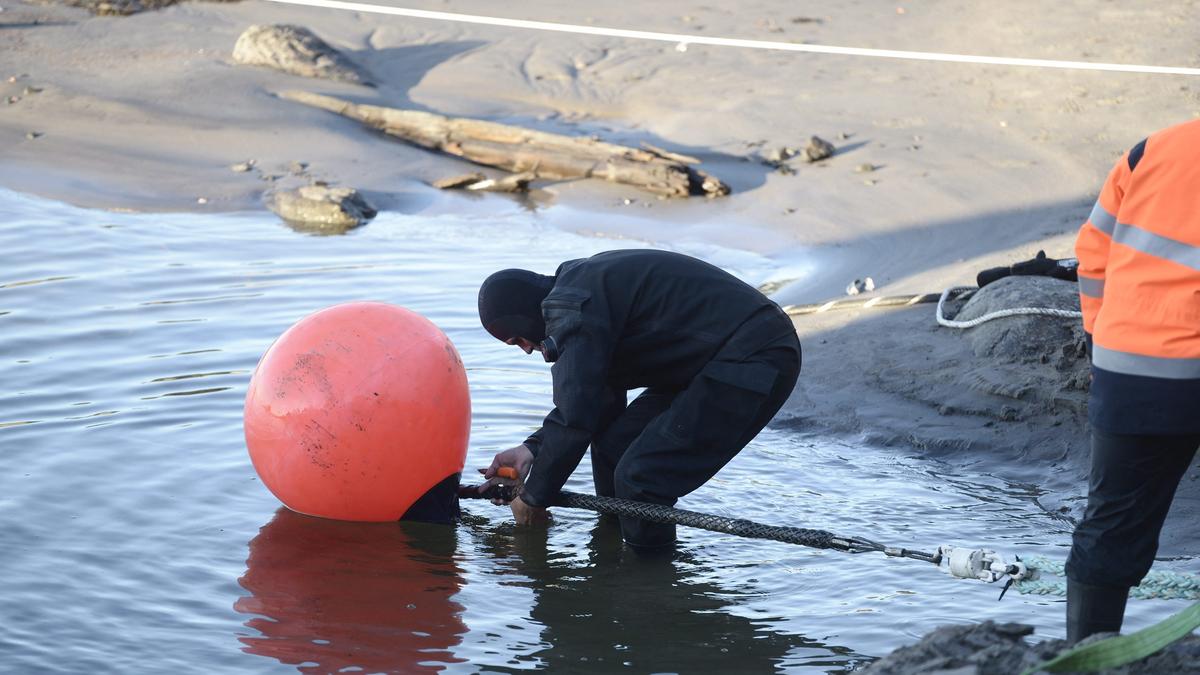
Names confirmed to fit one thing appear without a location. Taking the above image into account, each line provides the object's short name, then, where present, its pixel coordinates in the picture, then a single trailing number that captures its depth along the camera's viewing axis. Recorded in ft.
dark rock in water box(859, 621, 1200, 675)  22.81
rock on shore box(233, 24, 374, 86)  102.32
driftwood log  82.99
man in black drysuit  34.53
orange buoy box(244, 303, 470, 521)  35.68
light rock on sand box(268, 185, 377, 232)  78.64
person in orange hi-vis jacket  25.13
